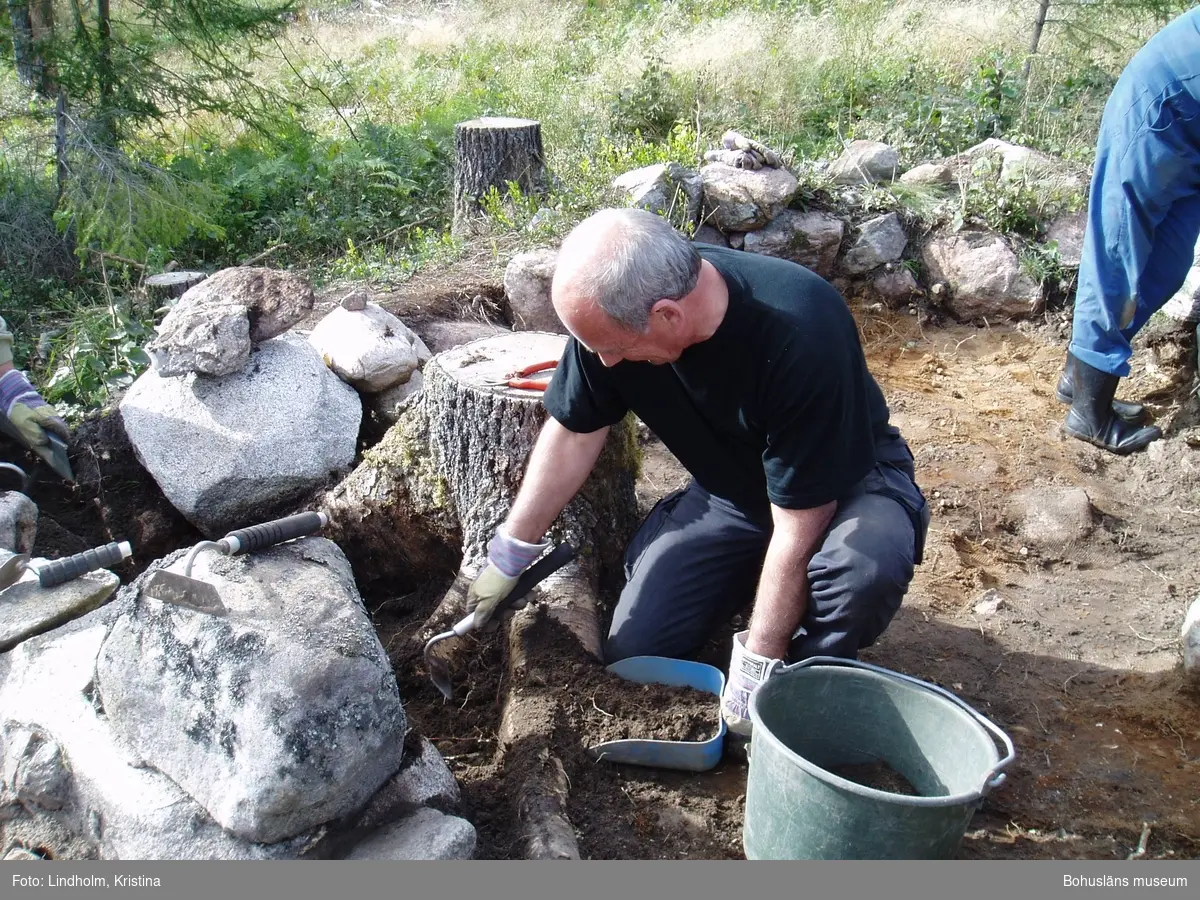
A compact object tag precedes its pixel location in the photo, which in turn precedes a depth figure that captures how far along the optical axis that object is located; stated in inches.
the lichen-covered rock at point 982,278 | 210.1
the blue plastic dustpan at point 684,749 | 90.1
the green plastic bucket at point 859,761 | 66.4
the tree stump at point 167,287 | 188.5
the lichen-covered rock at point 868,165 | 236.7
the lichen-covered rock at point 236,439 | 138.2
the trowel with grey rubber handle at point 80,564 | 82.8
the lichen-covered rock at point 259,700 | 68.1
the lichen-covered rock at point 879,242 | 220.7
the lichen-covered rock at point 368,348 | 153.9
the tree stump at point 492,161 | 224.8
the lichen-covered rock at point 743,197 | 215.9
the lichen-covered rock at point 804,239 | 217.3
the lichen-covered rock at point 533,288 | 181.6
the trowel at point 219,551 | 72.4
